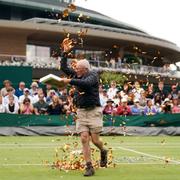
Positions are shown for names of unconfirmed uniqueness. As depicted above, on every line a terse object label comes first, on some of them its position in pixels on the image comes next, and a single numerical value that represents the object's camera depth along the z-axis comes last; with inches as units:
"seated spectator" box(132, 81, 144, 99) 814.8
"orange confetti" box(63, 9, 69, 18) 370.4
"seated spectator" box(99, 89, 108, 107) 800.3
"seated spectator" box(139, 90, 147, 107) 811.5
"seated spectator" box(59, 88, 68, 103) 793.6
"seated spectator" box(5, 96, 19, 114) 757.3
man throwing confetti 363.9
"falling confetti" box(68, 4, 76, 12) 379.6
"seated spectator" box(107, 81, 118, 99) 823.7
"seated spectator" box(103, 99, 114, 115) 786.3
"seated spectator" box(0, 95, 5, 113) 758.5
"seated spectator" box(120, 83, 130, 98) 785.6
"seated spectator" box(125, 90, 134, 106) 816.9
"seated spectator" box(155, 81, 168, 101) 883.4
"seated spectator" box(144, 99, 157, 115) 832.3
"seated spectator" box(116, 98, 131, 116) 806.5
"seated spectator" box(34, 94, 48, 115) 780.1
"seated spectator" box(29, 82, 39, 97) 804.0
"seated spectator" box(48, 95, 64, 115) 772.0
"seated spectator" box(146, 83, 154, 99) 902.1
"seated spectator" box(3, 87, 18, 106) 736.1
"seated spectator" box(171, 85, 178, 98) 905.5
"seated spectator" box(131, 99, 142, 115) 825.1
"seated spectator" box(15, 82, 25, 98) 801.4
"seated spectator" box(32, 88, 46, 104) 775.7
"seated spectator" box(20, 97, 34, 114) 767.5
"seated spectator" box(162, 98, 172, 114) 846.5
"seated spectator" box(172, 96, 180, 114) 857.5
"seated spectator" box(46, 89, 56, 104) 801.6
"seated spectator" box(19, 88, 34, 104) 759.1
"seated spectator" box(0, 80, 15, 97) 763.3
